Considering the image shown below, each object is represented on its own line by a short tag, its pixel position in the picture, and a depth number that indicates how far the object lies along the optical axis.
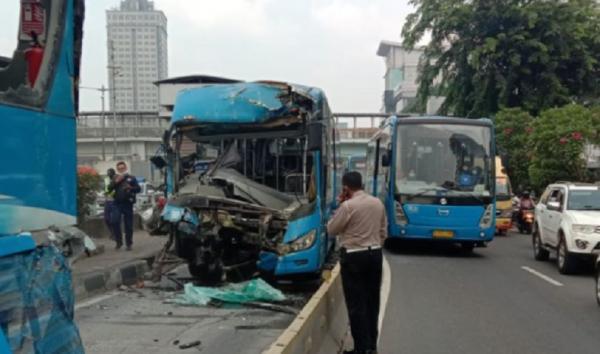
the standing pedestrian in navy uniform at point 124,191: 13.38
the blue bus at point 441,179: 14.65
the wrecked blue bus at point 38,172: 2.81
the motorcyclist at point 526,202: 22.62
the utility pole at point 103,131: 45.98
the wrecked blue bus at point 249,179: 9.27
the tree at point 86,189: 14.31
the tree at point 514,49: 30.36
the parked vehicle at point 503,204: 21.23
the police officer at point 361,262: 5.96
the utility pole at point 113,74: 43.22
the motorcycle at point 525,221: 22.86
